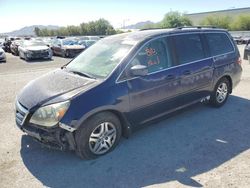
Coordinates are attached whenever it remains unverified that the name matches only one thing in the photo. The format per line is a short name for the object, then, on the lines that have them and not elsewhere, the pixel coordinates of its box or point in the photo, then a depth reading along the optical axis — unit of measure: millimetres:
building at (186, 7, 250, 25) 64574
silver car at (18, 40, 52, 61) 13597
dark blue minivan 2734
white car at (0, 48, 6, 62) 13213
